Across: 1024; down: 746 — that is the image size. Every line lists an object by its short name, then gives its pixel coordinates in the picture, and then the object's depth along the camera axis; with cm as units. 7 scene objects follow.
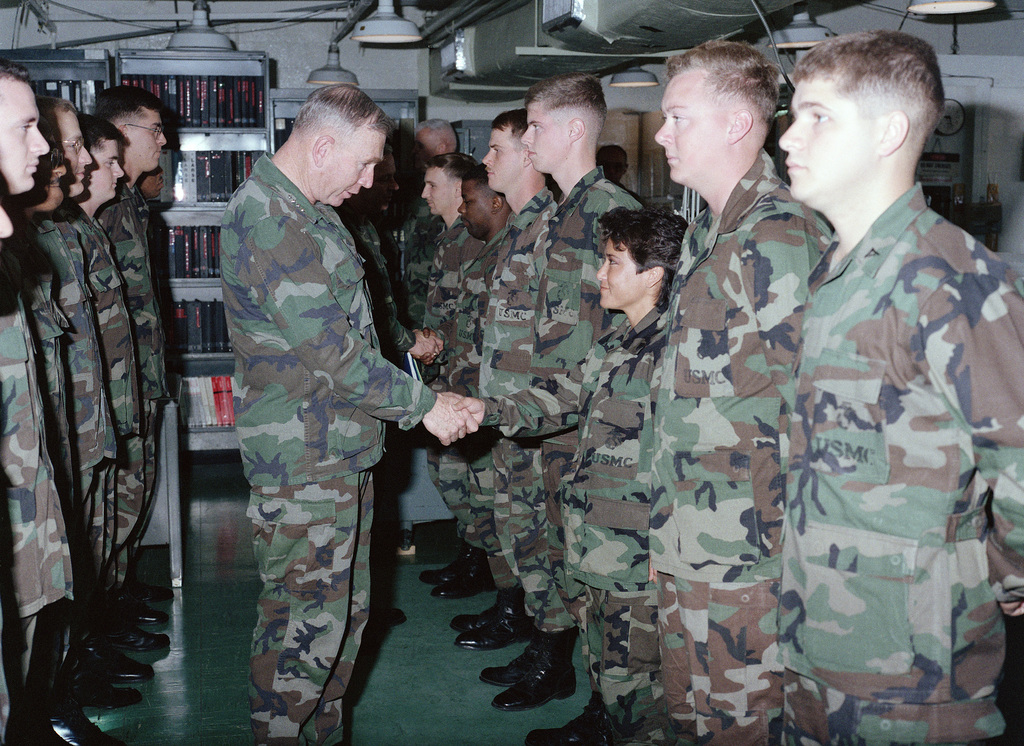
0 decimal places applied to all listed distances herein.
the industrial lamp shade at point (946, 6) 439
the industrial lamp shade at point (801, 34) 561
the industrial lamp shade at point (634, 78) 678
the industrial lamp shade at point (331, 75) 638
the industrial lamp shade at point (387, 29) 524
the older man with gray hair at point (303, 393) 220
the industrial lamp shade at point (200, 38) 521
